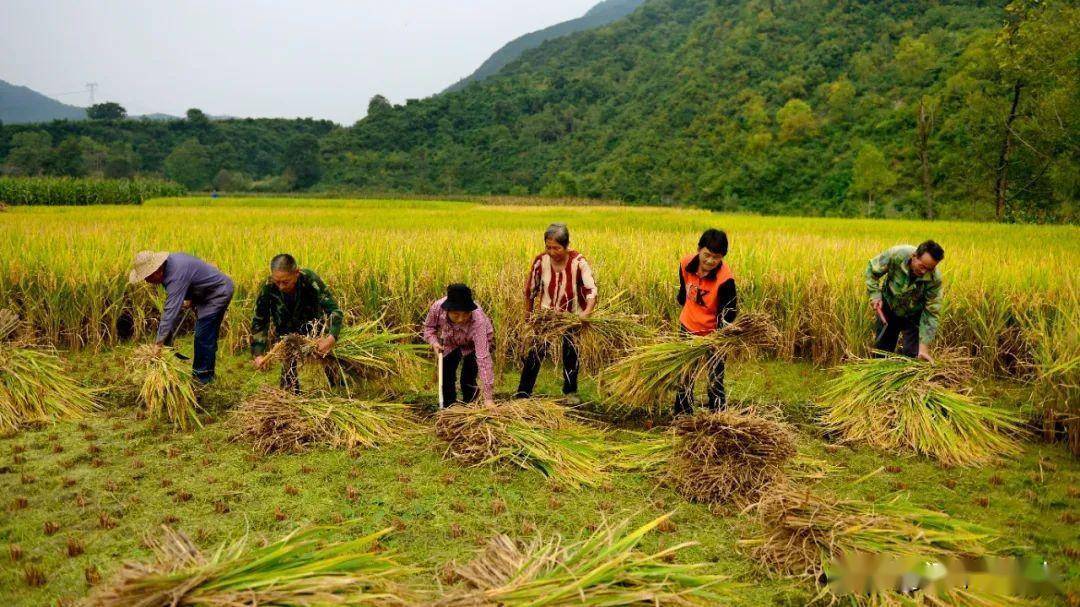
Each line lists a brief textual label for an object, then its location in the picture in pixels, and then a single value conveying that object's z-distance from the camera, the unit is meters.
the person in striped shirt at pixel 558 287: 4.10
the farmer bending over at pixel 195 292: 4.05
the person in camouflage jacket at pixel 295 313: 3.98
